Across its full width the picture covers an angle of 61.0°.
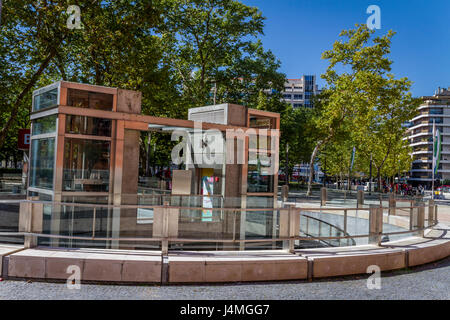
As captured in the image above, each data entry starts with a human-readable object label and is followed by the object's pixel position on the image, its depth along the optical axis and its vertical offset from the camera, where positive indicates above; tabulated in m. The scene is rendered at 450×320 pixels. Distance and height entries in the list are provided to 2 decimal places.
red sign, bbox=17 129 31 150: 19.50 +1.31
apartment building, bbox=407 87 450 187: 94.12 +10.32
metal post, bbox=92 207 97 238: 6.69 -0.98
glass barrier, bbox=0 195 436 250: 6.73 -1.06
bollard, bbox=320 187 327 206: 20.01 -1.21
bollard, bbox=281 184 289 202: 19.24 -1.14
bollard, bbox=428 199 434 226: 10.87 -0.99
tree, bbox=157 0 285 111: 31.02 +10.24
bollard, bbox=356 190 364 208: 17.88 -1.05
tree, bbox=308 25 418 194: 33.22 +7.99
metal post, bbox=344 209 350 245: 8.08 -1.08
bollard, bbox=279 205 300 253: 7.25 -0.98
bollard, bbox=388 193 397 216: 9.27 -0.91
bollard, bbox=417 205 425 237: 9.68 -1.09
